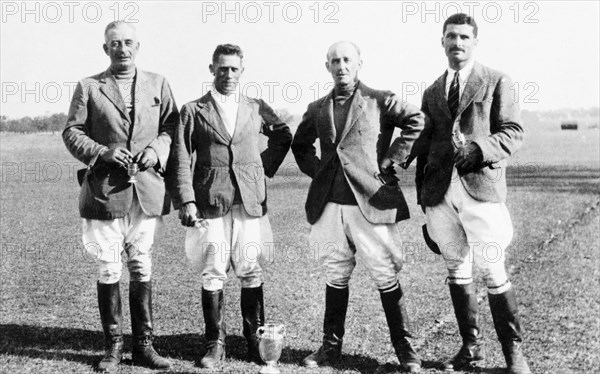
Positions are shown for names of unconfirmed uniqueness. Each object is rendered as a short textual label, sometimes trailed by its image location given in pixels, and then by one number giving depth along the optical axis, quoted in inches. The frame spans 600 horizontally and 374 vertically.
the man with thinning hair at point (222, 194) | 191.9
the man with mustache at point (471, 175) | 179.8
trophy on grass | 170.1
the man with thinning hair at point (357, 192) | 186.1
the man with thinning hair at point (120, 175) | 189.0
